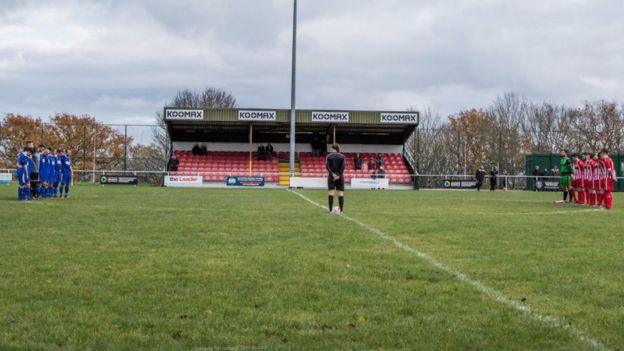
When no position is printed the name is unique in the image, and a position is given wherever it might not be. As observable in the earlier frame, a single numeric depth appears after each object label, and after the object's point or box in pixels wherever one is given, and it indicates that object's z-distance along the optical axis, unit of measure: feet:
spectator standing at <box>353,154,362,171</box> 158.47
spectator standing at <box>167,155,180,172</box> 150.82
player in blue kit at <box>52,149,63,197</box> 80.53
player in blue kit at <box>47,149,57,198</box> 79.46
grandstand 150.92
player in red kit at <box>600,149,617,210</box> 68.95
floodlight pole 126.93
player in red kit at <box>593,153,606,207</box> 70.54
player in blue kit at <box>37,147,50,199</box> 77.36
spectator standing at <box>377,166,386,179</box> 151.53
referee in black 56.54
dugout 158.71
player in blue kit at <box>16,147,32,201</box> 69.67
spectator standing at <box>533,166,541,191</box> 151.64
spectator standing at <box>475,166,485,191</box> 145.91
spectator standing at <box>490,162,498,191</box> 146.30
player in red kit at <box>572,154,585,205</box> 77.05
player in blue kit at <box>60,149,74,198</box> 82.15
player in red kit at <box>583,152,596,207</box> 73.67
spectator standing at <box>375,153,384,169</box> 155.74
